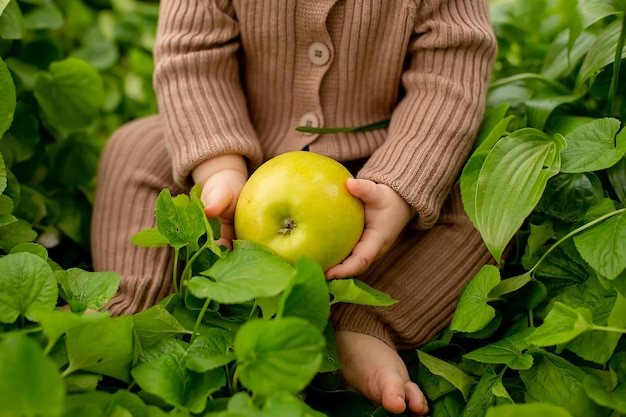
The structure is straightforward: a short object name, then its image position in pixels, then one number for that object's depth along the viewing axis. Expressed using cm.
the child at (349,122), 80
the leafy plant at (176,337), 52
